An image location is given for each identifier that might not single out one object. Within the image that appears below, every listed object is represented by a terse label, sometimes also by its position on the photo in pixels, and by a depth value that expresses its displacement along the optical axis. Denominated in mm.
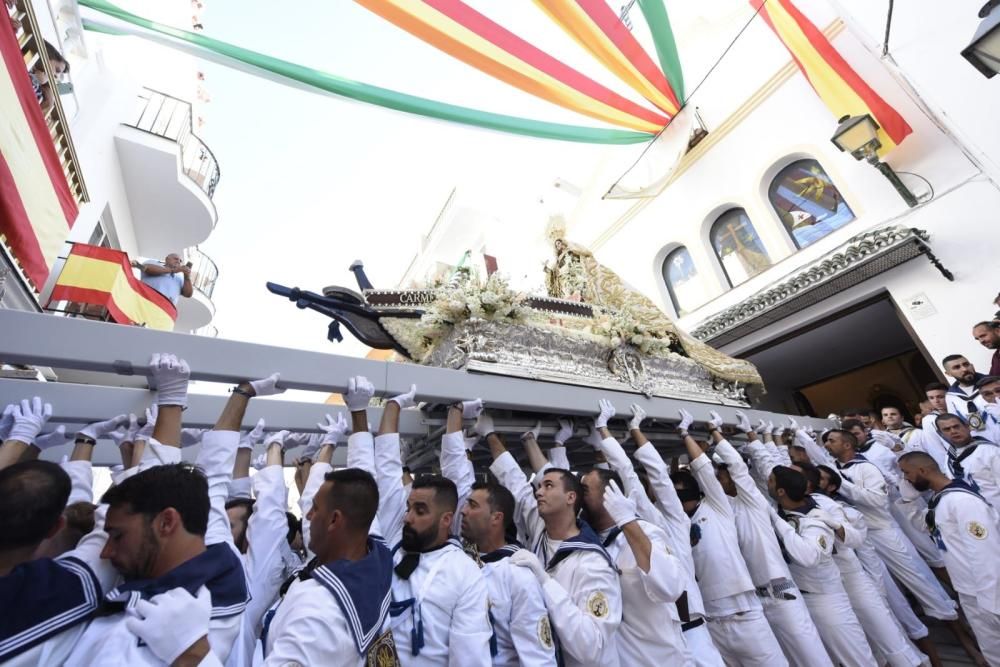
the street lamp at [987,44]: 2820
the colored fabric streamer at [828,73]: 5691
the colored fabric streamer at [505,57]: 4895
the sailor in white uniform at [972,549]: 3121
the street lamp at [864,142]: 5176
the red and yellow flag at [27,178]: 2713
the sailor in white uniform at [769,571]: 2885
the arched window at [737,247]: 7607
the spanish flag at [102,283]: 4262
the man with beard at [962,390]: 4152
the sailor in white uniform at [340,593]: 1217
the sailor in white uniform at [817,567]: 2984
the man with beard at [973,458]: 3594
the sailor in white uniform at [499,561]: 1716
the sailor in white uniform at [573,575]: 1773
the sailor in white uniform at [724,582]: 2756
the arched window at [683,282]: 8383
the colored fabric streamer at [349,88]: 4152
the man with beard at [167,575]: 1002
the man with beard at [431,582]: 1571
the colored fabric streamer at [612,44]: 5371
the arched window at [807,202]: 6695
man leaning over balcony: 5336
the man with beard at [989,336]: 4180
